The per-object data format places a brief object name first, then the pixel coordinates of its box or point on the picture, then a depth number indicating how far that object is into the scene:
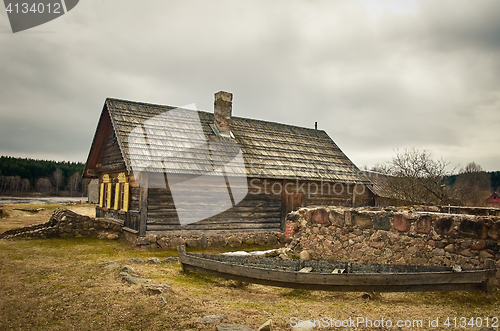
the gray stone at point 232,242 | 12.54
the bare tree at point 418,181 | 19.10
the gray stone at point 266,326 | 3.79
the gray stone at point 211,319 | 4.13
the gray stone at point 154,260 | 8.54
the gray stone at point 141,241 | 10.90
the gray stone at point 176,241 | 11.51
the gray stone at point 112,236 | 12.34
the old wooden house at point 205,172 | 11.46
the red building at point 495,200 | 43.87
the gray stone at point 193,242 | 11.81
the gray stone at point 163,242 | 11.23
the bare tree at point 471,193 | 19.84
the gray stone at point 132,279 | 6.04
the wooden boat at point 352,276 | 4.87
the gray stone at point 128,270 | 6.81
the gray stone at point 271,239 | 13.46
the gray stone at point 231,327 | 3.88
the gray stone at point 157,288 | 5.27
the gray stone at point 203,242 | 11.94
